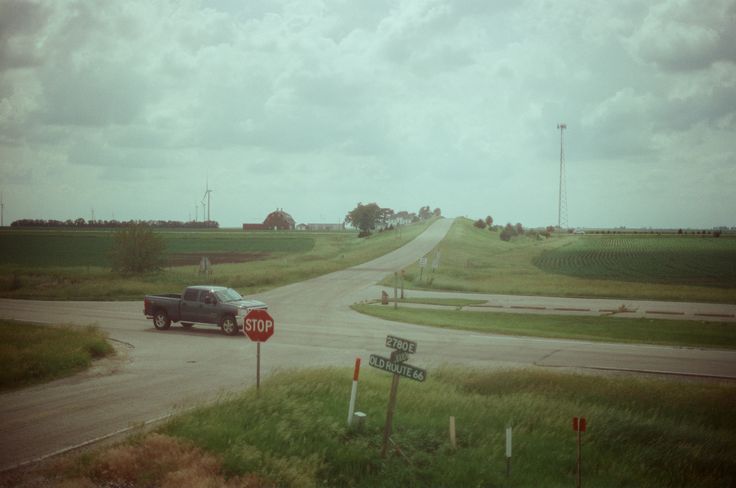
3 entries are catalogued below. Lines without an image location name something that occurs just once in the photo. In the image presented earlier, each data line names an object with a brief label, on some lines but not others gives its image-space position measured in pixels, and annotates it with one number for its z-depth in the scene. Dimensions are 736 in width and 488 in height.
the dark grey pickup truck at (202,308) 24.33
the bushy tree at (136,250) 46.41
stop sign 12.76
